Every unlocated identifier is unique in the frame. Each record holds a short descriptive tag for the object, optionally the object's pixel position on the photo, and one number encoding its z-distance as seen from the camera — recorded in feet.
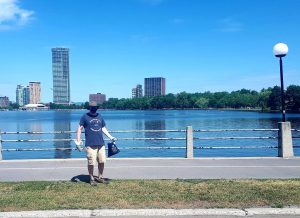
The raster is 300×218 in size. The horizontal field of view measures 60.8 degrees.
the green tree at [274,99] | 305.41
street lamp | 29.95
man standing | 19.79
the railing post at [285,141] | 29.15
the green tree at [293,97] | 285.04
